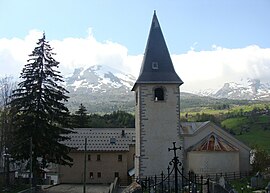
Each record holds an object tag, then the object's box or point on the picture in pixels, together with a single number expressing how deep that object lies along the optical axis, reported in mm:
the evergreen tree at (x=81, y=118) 49968
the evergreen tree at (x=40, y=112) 24735
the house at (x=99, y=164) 33794
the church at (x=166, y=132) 25828
